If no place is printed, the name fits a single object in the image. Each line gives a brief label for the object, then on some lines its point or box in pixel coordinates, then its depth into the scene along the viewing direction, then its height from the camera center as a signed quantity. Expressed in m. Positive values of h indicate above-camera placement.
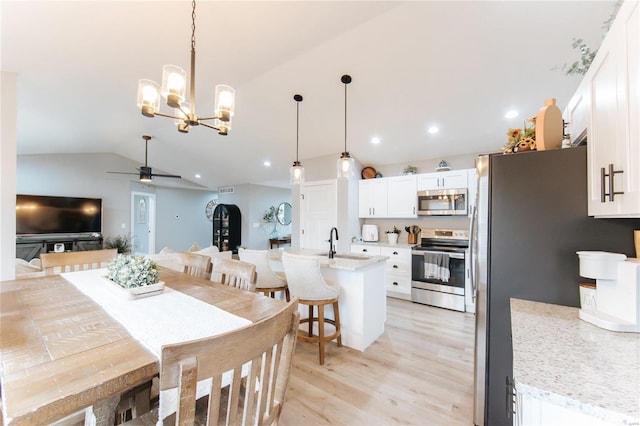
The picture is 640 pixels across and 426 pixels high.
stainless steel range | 3.60 -0.82
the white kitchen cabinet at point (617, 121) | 0.86 +0.38
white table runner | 0.96 -0.49
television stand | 4.84 -0.62
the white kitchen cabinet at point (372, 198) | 4.62 +0.34
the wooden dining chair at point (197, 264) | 2.17 -0.44
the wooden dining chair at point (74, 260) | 2.25 -0.44
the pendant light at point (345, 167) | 2.75 +0.53
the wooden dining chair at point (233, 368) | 0.59 -0.42
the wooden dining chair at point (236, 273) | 1.75 -0.43
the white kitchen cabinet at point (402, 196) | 4.30 +0.34
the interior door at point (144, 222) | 7.38 -0.24
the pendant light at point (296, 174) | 3.02 +0.50
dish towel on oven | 3.66 -0.76
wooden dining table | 0.66 -0.49
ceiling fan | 4.88 +0.77
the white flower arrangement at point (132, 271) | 1.50 -0.36
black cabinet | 7.72 -0.42
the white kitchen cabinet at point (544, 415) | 0.69 -0.60
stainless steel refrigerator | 1.30 -0.13
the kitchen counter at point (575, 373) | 0.61 -0.45
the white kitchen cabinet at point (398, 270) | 4.08 -0.91
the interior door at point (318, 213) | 4.90 +0.04
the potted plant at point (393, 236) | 4.52 -0.37
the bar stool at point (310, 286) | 2.25 -0.66
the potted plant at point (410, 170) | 4.50 +0.83
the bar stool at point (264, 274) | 2.59 -0.63
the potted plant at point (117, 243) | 6.10 -0.73
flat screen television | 4.89 -0.03
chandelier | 1.58 +0.80
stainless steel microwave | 3.88 +0.22
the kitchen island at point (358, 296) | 2.48 -0.83
